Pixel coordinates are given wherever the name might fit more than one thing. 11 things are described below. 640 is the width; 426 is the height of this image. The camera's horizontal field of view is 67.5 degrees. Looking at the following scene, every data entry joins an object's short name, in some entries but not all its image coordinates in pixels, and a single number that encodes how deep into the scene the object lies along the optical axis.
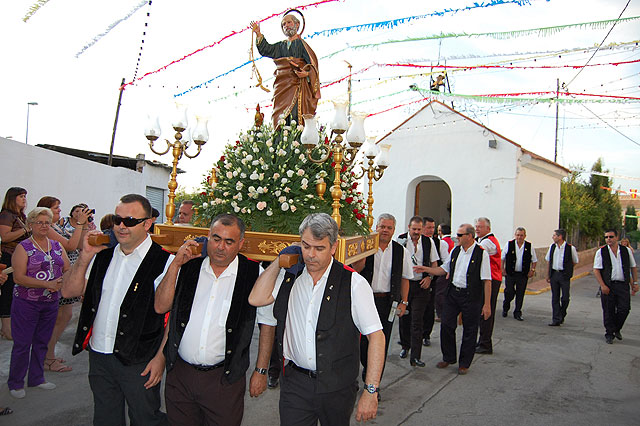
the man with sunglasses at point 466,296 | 5.86
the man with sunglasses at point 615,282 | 7.92
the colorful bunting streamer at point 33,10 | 5.44
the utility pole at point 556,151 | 28.64
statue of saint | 5.23
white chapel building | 14.20
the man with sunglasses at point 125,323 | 2.91
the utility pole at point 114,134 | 16.29
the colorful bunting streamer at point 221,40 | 7.34
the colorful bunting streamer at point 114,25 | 6.85
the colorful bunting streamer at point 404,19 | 6.84
